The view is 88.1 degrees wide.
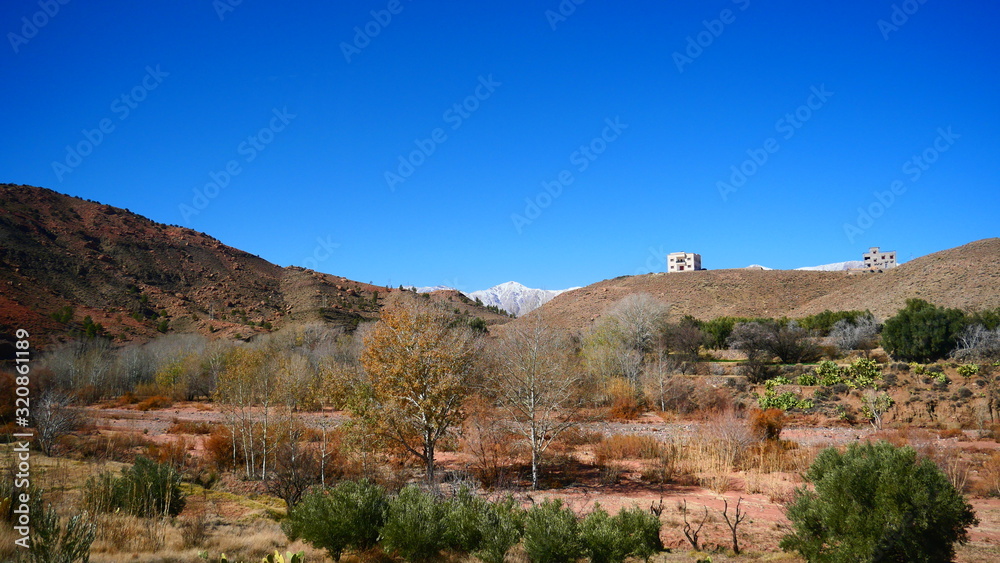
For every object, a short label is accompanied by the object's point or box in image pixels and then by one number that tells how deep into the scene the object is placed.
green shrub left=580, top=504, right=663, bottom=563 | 8.16
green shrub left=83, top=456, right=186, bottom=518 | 9.25
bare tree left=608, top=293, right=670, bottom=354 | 40.91
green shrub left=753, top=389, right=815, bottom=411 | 27.59
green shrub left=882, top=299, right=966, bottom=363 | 31.78
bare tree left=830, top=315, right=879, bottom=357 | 39.00
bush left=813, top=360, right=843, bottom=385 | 29.34
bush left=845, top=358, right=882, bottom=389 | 27.69
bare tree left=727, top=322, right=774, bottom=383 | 35.00
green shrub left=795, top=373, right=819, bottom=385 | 30.29
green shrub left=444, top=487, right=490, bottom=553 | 8.56
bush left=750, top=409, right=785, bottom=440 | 19.64
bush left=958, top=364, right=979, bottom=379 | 26.16
